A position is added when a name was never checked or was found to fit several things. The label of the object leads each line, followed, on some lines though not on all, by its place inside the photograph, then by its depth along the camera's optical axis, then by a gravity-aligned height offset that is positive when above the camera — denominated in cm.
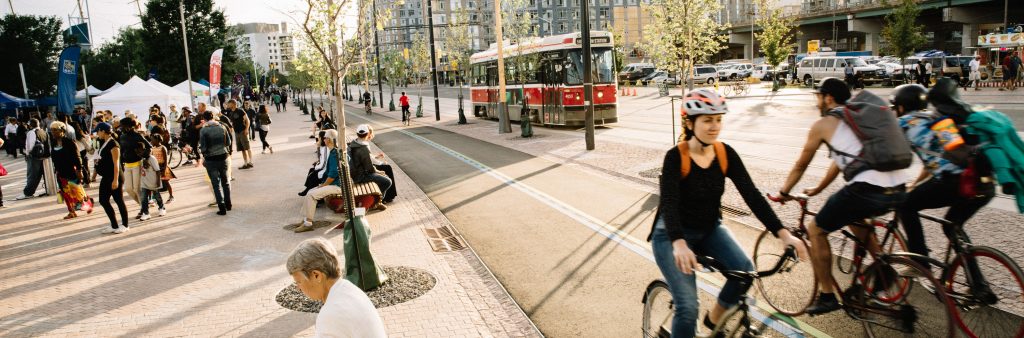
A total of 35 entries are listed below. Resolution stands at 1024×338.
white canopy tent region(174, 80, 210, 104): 3184 +71
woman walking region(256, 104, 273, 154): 2184 -61
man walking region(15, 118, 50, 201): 1390 -93
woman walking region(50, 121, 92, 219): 1132 -94
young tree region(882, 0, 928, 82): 4297 +211
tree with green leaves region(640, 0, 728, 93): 1473 +109
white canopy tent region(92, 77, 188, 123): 2541 +37
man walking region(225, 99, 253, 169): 1728 -68
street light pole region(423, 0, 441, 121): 3082 +125
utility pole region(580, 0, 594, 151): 1680 -25
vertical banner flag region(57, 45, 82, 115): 1847 +96
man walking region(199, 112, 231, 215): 1100 -87
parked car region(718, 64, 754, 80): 5672 +20
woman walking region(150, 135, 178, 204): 1283 -112
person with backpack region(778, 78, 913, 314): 436 -66
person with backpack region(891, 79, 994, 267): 472 -79
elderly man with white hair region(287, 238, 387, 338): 277 -86
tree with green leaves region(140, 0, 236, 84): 5288 +547
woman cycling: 361 -75
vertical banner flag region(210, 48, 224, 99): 2722 +132
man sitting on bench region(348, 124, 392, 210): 1084 -112
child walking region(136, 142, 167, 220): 1092 -120
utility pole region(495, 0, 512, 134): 2303 -72
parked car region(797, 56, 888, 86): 3819 -10
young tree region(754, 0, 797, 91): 4388 +196
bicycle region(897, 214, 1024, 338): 433 -151
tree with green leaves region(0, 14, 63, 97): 5178 +511
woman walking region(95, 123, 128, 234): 978 -98
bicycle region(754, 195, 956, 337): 431 -155
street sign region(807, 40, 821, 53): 5600 +188
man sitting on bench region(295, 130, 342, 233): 969 -139
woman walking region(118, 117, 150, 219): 1052 -71
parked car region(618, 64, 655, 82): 6475 +69
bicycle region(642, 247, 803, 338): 370 -140
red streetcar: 2311 +12
